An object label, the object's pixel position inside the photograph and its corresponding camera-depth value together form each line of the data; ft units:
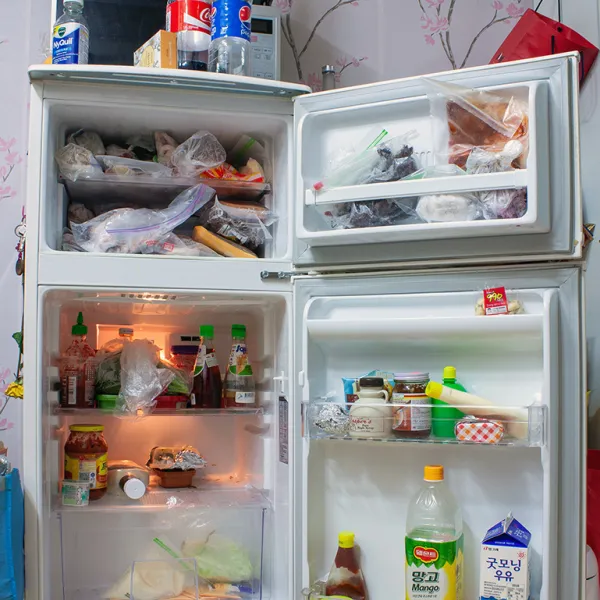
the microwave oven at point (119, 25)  5.36
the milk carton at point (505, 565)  4.11
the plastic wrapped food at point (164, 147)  5.38
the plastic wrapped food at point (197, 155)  5.29
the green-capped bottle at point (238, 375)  5.78
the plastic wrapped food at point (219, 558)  5.56
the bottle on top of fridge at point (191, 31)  5.08
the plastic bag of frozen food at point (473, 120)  4.30
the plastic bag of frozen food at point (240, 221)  5.39
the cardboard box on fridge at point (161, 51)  4.96
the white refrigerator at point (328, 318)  4.21
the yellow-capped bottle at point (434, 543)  4.21
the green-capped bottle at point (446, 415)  4.38
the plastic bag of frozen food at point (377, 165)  4.56
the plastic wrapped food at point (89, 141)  5.34
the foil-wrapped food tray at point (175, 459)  5.77
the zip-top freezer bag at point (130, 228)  5.08
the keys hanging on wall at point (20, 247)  5.83
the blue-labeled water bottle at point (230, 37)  4.99
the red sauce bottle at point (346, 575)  4.65
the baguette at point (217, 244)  5.34
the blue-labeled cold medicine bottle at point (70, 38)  4.88
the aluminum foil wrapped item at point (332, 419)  4.53
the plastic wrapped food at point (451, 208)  4.31
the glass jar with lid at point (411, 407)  4.32
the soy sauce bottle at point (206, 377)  5.83
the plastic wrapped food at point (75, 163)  5.08
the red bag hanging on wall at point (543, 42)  5.94
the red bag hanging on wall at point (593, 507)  5.08
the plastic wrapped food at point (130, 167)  5.18
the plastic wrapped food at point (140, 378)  5.51
